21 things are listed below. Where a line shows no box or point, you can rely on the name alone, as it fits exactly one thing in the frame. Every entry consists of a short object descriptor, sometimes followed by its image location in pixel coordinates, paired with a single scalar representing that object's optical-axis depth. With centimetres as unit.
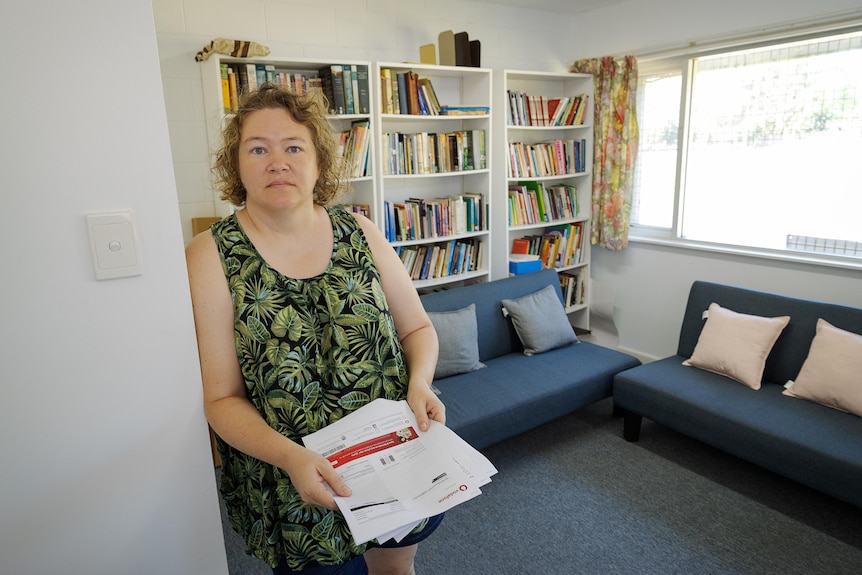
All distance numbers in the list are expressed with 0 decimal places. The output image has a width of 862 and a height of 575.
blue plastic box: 381
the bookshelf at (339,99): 263
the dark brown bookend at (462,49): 332
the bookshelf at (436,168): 318
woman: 104
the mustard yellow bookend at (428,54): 324
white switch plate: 88
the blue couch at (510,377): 262
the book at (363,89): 296
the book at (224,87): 260
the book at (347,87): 290
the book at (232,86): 263
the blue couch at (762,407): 219
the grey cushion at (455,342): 296
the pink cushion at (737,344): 275
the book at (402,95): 313
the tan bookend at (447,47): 330
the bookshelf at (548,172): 375
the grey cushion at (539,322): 327
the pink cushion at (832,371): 240
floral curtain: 382
